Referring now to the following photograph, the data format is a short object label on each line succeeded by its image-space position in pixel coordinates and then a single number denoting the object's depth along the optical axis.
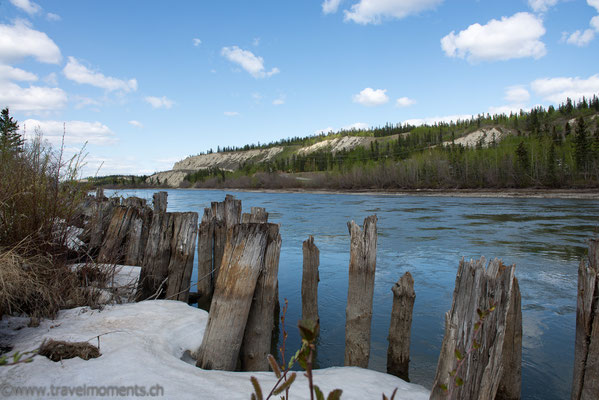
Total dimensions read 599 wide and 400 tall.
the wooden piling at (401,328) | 4.23
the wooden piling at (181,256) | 5.51
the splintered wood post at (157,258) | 5.47
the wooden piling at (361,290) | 4.31
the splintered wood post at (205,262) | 6.00
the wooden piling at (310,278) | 4.90
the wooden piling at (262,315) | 4.16
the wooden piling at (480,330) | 2.71
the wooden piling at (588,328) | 2.88
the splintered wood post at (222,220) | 5.97
